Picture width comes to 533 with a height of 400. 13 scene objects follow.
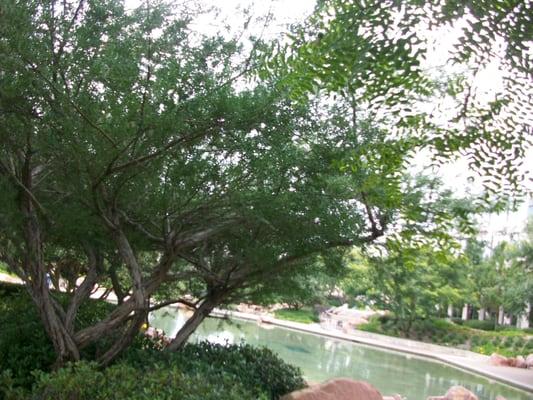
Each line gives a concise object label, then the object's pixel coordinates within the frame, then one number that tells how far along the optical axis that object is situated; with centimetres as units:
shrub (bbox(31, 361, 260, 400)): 426
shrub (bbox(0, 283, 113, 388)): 587
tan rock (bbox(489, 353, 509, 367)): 2014
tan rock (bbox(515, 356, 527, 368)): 2012
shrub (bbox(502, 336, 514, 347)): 2403
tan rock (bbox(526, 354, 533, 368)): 2003
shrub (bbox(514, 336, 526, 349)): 2348
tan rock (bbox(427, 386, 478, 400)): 1098
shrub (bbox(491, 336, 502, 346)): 2472
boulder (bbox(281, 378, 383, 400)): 577
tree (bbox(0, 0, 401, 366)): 370
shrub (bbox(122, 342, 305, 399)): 571
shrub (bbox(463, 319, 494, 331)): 2965
